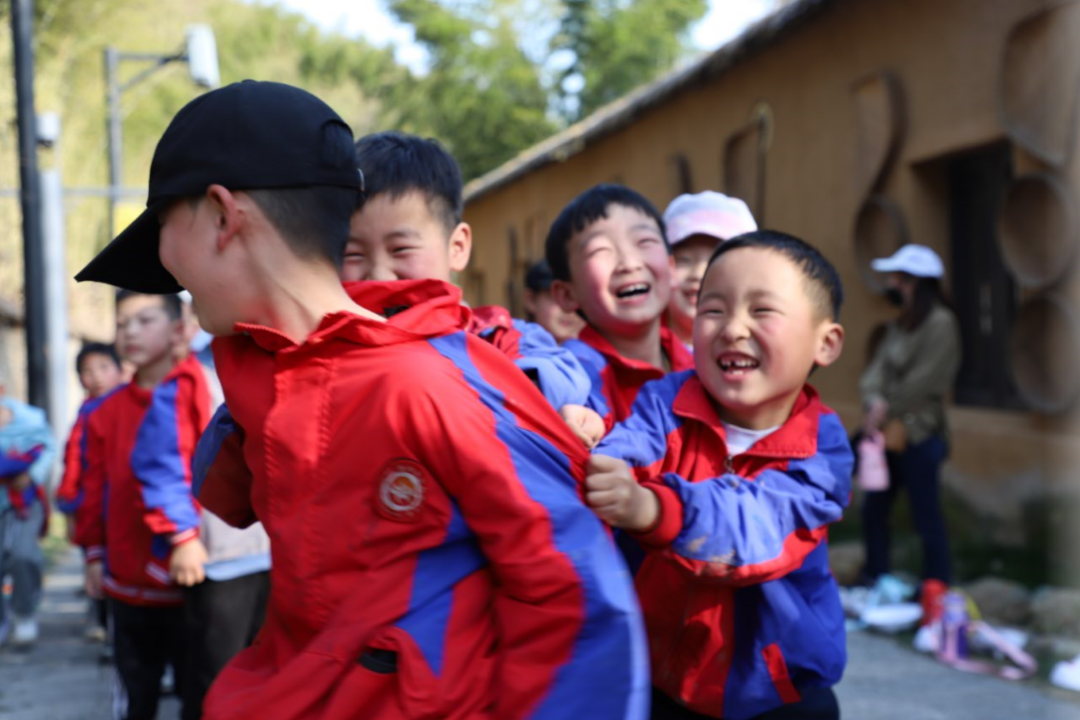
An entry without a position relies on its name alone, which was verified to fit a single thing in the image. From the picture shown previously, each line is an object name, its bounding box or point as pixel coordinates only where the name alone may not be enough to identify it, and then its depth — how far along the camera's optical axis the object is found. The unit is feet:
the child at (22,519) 22.08
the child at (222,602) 12.14
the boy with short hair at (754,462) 6.64
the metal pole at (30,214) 36.19
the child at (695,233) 9.78
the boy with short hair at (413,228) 7.40
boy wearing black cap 4.93
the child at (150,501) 12.67
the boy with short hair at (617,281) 8.13
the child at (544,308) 16.22
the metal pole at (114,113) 52.47
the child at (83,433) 20.31
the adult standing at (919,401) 21.21
